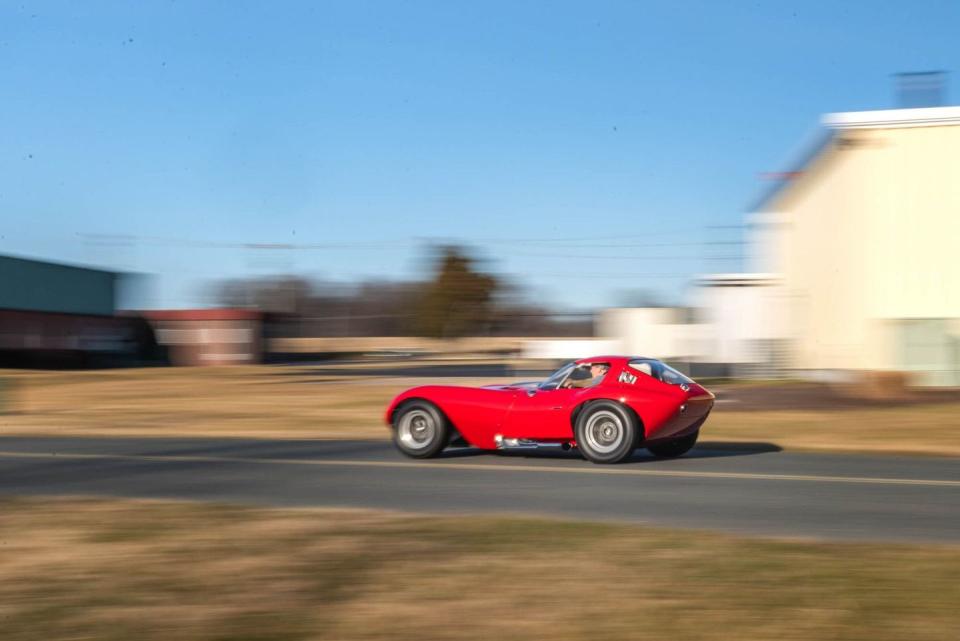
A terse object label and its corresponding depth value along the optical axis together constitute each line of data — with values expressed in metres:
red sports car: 12.05
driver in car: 12.40
